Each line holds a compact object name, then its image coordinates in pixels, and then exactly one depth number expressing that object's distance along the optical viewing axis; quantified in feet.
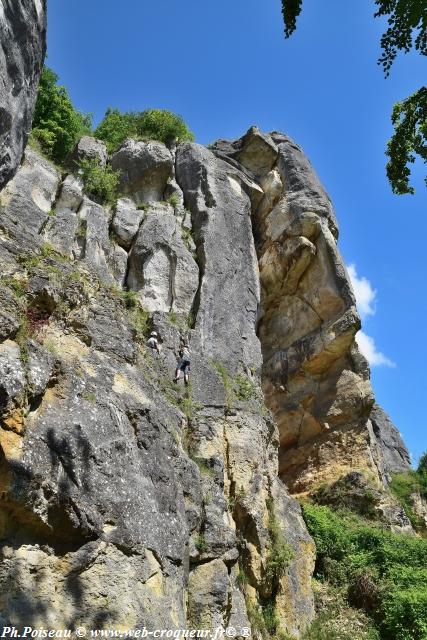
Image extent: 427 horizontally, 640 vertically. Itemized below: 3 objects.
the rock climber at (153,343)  46.32
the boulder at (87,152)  65.87
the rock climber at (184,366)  45.98
